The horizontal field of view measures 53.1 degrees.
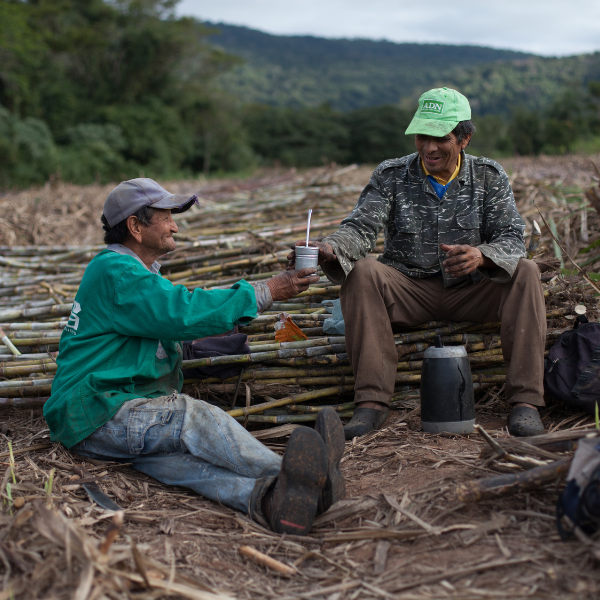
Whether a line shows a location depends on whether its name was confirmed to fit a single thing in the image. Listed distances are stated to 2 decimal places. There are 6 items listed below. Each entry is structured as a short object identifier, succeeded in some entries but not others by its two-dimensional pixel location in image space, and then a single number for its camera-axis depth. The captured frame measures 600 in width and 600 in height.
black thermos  2.77
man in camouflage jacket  2.84
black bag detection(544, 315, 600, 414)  2.83
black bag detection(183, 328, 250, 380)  3.22
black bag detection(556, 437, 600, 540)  1.69
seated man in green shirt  2.32
